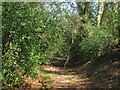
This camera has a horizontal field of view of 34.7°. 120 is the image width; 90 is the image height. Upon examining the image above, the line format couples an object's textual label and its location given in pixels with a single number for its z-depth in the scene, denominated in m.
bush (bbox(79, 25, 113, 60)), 15.64
